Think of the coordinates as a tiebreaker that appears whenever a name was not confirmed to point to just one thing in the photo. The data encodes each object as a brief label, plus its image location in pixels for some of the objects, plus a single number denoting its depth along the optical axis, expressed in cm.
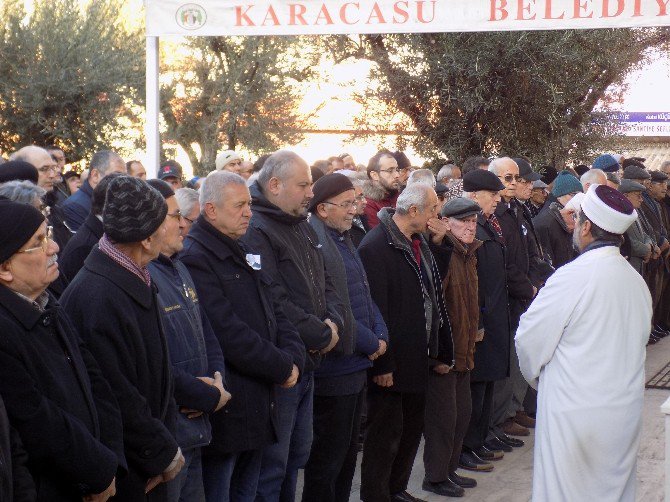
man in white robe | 500
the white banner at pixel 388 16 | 903
